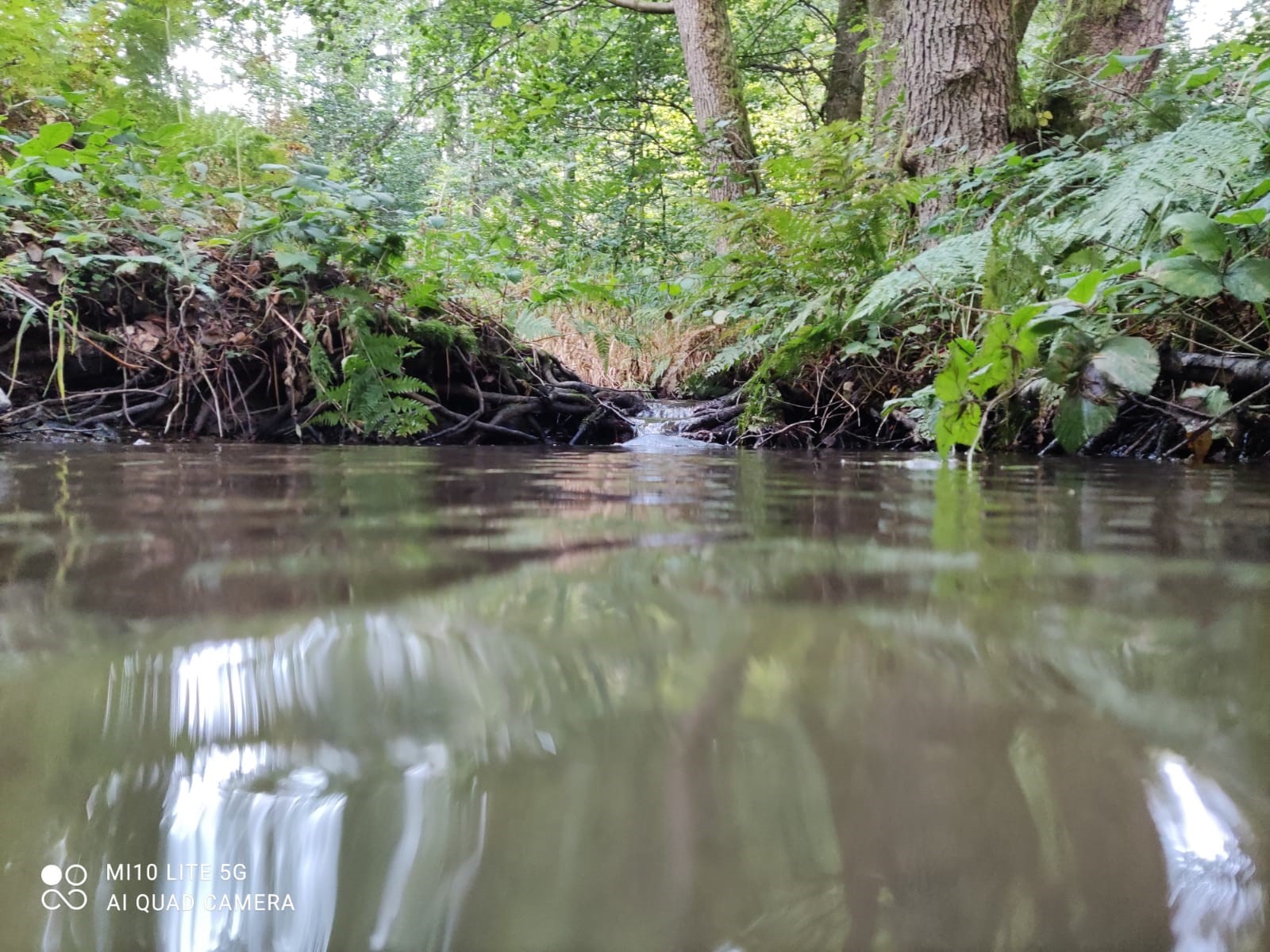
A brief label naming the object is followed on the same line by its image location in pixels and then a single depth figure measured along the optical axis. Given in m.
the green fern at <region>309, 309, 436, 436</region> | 2.64
